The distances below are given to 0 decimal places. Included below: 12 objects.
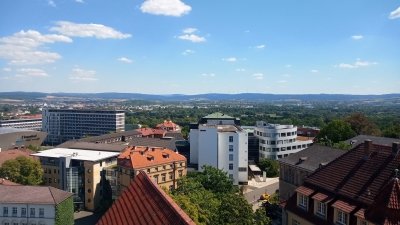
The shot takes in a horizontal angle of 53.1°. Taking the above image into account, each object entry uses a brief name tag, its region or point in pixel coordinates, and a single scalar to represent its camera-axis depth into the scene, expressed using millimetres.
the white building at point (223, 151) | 79250
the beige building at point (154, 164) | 62031
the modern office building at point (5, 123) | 196250
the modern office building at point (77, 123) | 179112
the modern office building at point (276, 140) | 101250
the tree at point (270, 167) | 89188
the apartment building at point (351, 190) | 18094
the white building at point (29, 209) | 48469
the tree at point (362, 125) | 103188
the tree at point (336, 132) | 90462
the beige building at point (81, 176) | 65250
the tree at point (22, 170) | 62319
